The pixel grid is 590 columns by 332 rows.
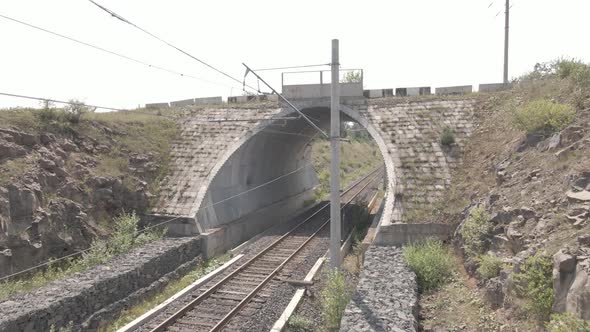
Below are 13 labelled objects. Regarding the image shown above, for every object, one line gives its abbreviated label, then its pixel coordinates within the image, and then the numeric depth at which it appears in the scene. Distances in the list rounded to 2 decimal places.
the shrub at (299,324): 11.16
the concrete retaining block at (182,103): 27.00
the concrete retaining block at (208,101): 26.31
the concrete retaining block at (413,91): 22.34
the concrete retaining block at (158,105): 27.67
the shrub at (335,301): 10.52
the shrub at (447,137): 17.76
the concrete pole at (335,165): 11.45
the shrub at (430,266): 11.62
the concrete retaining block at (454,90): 22.11
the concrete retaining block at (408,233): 14.76
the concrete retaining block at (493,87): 21.70
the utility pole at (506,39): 22.72
